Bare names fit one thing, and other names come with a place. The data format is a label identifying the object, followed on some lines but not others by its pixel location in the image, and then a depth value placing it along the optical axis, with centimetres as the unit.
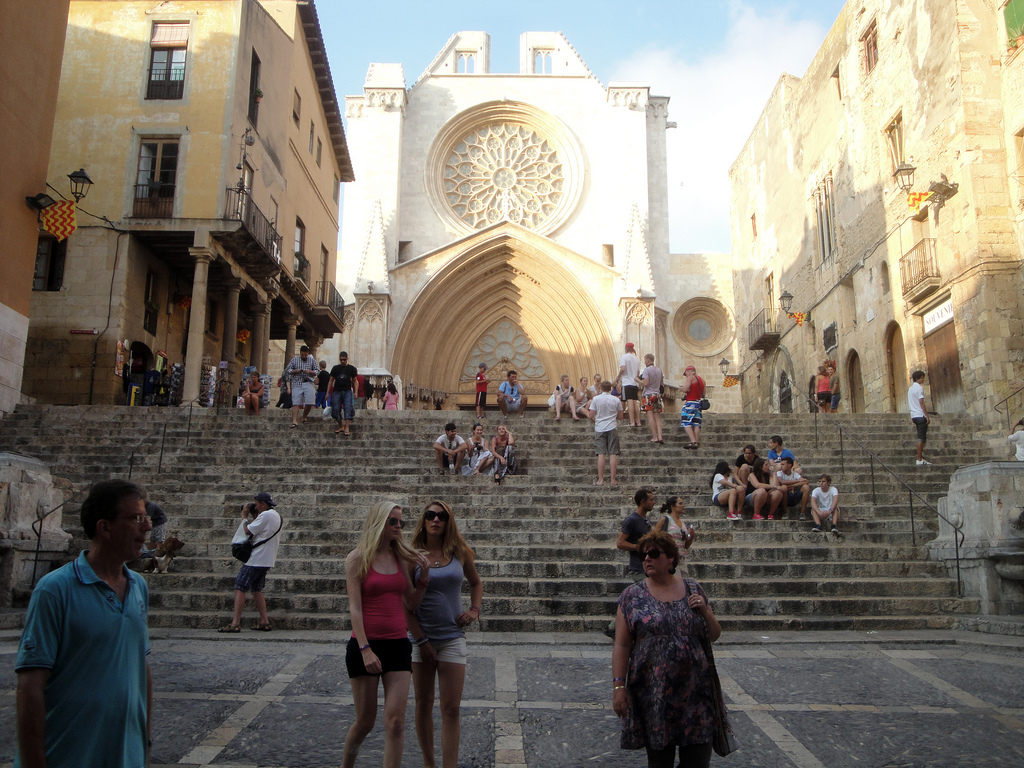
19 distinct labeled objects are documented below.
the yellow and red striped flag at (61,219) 1516
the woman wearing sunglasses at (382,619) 369
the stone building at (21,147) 1359
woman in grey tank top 388
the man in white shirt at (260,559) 719
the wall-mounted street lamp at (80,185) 1512
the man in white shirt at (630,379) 1358
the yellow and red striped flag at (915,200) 1694
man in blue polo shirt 232
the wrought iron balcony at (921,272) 1664
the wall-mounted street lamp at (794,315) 2323
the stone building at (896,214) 1532
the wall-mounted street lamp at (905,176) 1750
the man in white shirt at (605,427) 1105
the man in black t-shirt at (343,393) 1337
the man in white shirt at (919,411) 1245
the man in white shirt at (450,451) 1181
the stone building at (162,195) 1712
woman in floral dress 324
